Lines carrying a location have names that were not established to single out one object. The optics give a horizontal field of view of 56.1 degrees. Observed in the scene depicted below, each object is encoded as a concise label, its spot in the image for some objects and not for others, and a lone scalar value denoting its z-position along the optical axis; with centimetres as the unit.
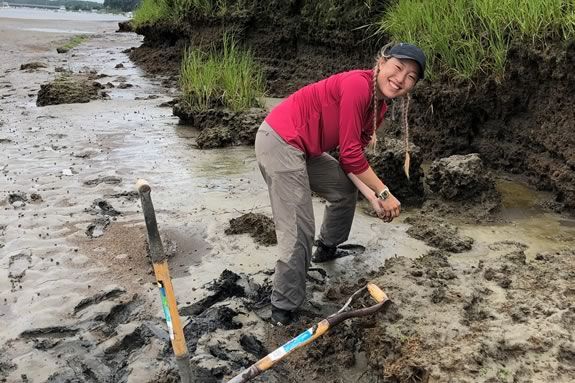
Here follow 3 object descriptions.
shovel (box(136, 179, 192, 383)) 188
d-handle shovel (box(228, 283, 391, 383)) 219
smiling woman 287
